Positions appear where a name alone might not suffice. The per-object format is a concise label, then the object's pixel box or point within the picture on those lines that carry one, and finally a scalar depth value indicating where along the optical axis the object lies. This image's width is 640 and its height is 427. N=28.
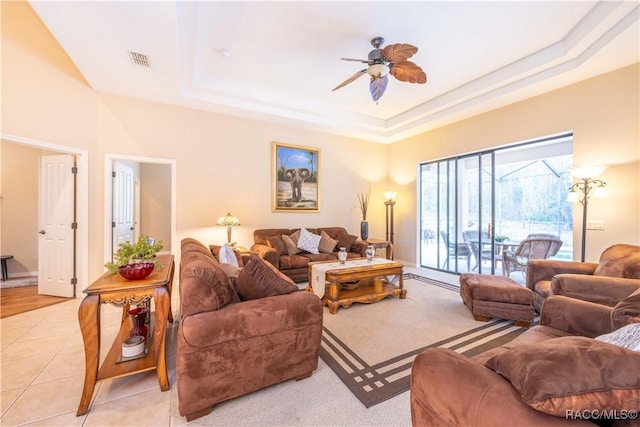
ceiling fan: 2.71
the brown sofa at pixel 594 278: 2.24
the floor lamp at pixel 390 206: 6.03
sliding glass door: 4.20
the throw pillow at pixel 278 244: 4.60
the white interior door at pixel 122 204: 4.16
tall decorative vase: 5.86
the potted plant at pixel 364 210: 5.88
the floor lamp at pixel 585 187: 3.17
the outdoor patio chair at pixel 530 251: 4.00
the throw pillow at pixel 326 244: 5.02
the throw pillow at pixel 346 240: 5.19
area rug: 1.97
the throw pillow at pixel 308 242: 4.88
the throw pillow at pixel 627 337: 0.96
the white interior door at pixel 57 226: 3.73
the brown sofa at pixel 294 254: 4.36
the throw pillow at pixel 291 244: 4.74
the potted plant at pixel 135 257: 1.81
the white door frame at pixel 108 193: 3.95
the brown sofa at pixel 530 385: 0.75
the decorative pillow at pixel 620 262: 2.45
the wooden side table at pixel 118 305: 1.62
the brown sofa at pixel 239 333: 1.56
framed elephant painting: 5.25
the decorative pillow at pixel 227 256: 2.68
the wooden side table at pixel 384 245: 5.49
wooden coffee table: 3.26
